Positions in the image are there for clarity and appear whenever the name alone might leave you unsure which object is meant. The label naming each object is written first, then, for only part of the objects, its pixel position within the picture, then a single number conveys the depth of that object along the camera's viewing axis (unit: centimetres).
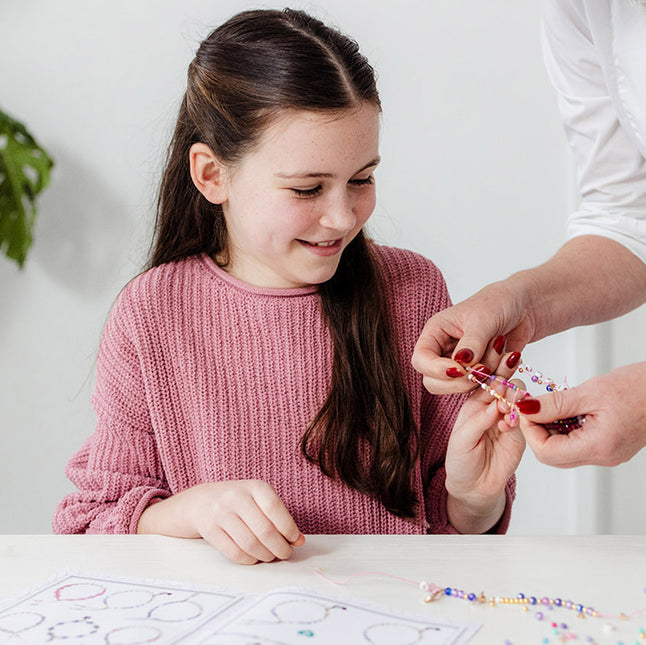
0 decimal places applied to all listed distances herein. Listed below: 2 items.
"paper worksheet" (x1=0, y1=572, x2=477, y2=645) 60
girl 97
